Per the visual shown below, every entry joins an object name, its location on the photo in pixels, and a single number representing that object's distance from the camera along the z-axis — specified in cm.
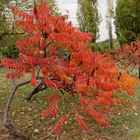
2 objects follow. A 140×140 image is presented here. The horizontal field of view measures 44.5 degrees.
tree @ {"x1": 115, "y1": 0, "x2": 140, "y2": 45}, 1465
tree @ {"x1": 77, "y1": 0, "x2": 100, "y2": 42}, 2063
